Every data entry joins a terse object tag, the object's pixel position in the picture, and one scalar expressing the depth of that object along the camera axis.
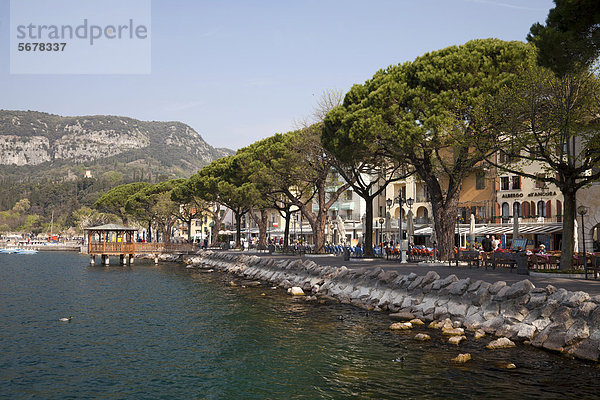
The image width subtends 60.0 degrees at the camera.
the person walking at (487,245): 31.95
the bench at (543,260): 21.58
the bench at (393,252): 37.09
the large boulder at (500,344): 13.30
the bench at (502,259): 23.78
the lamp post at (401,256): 32.38
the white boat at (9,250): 102.05
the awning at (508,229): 43.75
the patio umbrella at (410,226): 35.47
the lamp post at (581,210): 25.80
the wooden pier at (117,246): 57.94
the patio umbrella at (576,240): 30.91
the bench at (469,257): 26.39
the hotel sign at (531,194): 48.64
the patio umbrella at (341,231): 49.28
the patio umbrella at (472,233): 35.22
